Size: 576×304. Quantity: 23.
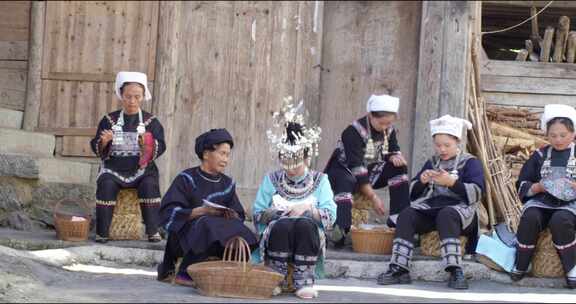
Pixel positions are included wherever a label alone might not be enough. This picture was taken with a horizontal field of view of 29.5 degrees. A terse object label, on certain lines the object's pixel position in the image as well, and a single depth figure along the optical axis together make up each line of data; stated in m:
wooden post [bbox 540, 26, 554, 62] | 11.05
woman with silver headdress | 7.34
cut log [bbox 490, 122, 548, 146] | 10.59
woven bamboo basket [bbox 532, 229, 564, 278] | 8.28
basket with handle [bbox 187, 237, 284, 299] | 6.91
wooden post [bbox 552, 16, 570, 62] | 11.08
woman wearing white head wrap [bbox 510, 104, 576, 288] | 8.10
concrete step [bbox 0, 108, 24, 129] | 10.46
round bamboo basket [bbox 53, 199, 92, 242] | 8.92
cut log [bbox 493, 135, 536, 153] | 10.55
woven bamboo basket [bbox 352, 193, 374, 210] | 9.38
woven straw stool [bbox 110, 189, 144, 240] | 9.15
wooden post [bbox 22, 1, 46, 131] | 10.70
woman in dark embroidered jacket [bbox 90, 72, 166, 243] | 9.05
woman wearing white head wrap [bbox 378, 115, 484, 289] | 8.14
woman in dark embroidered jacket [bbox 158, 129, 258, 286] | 7.37
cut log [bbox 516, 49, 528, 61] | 11.08
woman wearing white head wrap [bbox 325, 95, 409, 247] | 9.17
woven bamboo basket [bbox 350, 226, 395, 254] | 8.76
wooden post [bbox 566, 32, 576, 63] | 11.05
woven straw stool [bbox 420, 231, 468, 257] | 8.59
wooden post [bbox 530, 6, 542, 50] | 11.45
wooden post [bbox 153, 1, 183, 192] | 10.52
